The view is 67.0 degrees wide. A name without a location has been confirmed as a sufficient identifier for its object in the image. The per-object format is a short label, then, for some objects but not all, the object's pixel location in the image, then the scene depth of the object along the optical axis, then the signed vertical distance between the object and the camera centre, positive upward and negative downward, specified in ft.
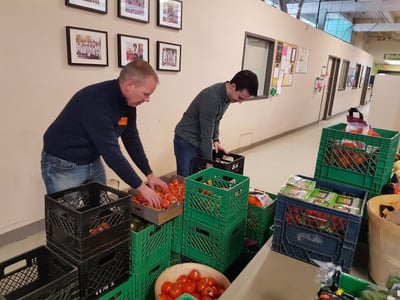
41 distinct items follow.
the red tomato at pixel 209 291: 5.29 -3.78
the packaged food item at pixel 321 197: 4.57 -1.84
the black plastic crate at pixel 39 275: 4.15 -3.10
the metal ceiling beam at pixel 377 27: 33.60 +5.96
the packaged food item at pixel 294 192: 4.66 -1.80
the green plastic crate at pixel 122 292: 5.00 -3.77
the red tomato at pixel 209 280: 5.50 -3.75
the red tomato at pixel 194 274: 5.61 -3.72
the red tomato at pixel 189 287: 5.42 -3.81
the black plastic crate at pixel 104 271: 4.48 -3.18
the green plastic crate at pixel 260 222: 6.63 -3.23
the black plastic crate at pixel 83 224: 4.31 -2.38
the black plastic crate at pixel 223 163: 7.45 -2.40
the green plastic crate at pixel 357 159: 5.19 -1.39
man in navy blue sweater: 5.12 -1.21
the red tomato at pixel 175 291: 5.28 -3.81
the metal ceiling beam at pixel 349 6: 26.48 +6.49
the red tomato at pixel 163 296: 5.18 -3.82
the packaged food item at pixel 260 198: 6.78 -2.77
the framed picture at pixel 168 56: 11.37 +0.40
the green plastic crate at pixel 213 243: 5.69 -3.28
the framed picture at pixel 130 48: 9.88 +0.55
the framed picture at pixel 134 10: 9.59 +1.75
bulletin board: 19.89 +0.69
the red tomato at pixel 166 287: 5.38 -3.81
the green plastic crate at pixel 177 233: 6.15 -3.32
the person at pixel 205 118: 7.36 -1.26
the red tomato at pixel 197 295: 5.32 -3.87
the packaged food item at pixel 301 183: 5.15 -1.82
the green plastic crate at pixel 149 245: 5.30 -3.23
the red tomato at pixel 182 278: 5.58 -3.78
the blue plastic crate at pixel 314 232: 4.14 -2.16
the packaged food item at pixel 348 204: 4.36 -1.85
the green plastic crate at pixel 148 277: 5.56 -3.95
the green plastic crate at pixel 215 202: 5.45 -2.40
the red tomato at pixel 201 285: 5.40 -3.75
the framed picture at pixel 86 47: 8.49 +0.43
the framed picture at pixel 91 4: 8.32 +1.58
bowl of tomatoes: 5.32 -3.79
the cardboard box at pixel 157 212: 5.53 -2.65
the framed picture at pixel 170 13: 10.95 +1.94
